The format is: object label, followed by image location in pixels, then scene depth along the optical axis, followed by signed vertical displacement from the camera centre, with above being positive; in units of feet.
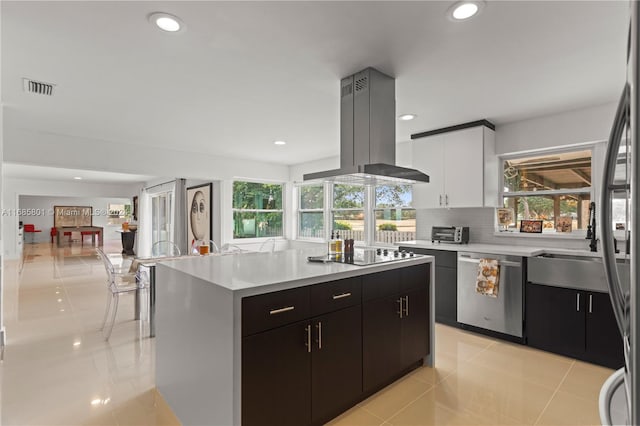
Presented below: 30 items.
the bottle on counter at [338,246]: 9.78 -0.95
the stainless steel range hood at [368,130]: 8.52 +2.24
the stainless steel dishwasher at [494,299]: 11.05 -2.97
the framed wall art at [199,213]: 21.85 +0.05
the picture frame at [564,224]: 12.04 -0.39
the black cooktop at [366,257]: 8.18 -1.16
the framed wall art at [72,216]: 47.37 -0.30
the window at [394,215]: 16.72 -0.08
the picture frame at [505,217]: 13.61 -0.15
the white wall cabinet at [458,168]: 12.75 +1.82
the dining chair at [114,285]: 12.15 -2.81
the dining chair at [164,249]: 26.30 -2.90
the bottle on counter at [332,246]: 9.75 -0.96
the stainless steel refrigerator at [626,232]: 2.39 -0.15
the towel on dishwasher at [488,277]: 11.37 -2.20
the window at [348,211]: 19.13 +0.15
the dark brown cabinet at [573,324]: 9.32 -3.31
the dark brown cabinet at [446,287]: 12.68 -2.84
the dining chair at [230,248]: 17.70 -1.96
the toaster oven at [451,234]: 13.85 -0.88
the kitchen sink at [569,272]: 9.51 -1.79
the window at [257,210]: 21.68 +0.25
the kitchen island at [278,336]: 5.49 -2.39
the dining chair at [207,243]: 18.91 -1.93
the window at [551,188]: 11.90 +0.95
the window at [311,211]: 21.70 +0.17
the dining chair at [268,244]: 22.24 -2.06
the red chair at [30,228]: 45.03 -1.95
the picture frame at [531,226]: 12.68 -0.49
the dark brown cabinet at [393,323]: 7.61 -2.74
